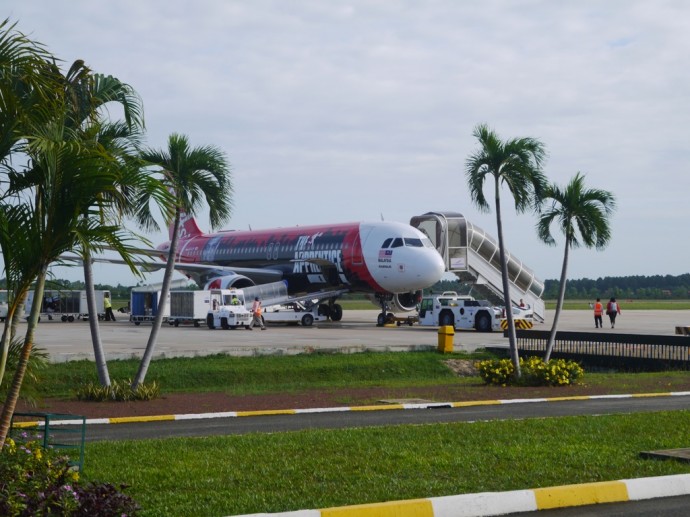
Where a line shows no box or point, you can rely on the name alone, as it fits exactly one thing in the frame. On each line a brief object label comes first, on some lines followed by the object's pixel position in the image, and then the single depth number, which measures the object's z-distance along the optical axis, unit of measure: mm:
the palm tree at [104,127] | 8320
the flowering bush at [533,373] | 21766
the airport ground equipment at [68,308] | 54469
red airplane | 44969
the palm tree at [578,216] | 23156
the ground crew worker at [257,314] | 44375
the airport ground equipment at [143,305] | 48250
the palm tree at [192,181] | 19016
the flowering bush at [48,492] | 6875
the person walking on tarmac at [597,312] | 45869
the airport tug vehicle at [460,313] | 43250
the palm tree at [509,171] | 21578
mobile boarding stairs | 48062
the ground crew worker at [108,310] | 53250
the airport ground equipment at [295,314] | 47553
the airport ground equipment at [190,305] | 45344
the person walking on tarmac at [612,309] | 47191
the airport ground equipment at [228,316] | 43000
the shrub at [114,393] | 18953
